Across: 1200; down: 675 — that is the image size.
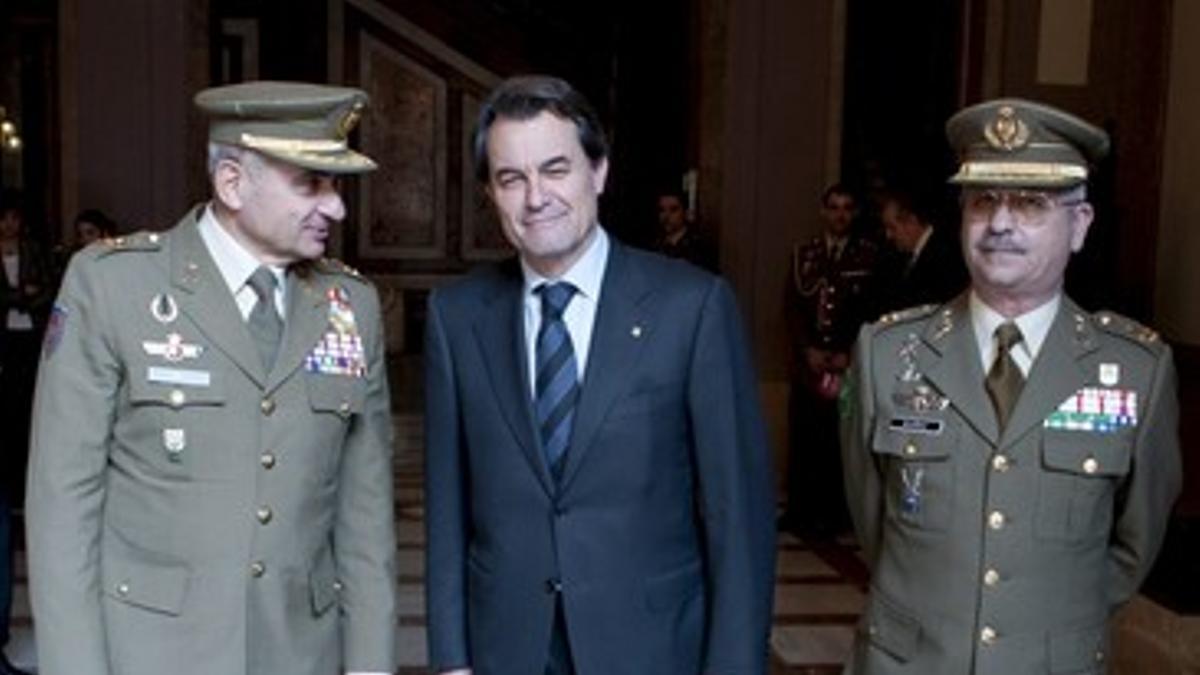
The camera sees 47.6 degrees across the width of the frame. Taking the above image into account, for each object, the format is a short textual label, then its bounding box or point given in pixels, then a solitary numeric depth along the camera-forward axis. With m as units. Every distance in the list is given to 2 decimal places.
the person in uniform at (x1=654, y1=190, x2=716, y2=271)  6.59
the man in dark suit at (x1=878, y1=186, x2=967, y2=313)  4.65
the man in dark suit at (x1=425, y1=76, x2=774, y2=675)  1.97
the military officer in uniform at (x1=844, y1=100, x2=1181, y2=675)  2.03
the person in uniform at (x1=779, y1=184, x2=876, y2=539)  5.77
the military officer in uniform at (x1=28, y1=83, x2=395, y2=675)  1.96
